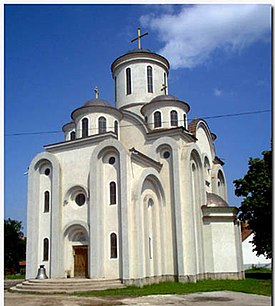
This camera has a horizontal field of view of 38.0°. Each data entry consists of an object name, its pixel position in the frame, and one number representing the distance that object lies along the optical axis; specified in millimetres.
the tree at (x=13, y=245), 42562
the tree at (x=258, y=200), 26812
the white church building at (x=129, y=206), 21266
